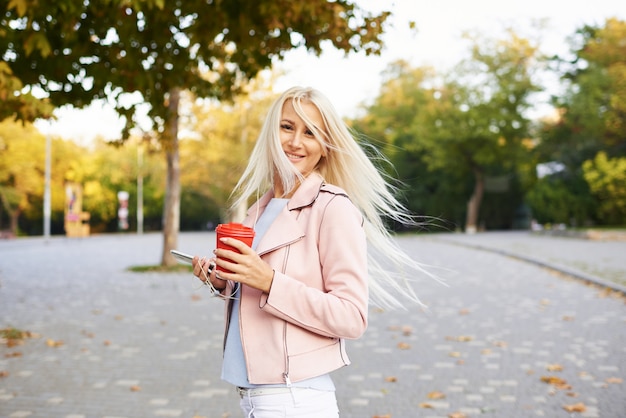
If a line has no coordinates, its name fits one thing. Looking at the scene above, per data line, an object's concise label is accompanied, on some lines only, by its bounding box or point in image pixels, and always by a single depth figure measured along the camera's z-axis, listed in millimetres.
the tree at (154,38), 8094
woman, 2033
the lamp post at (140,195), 57219
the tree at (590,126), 38406
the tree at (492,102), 43500
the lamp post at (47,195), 39531
